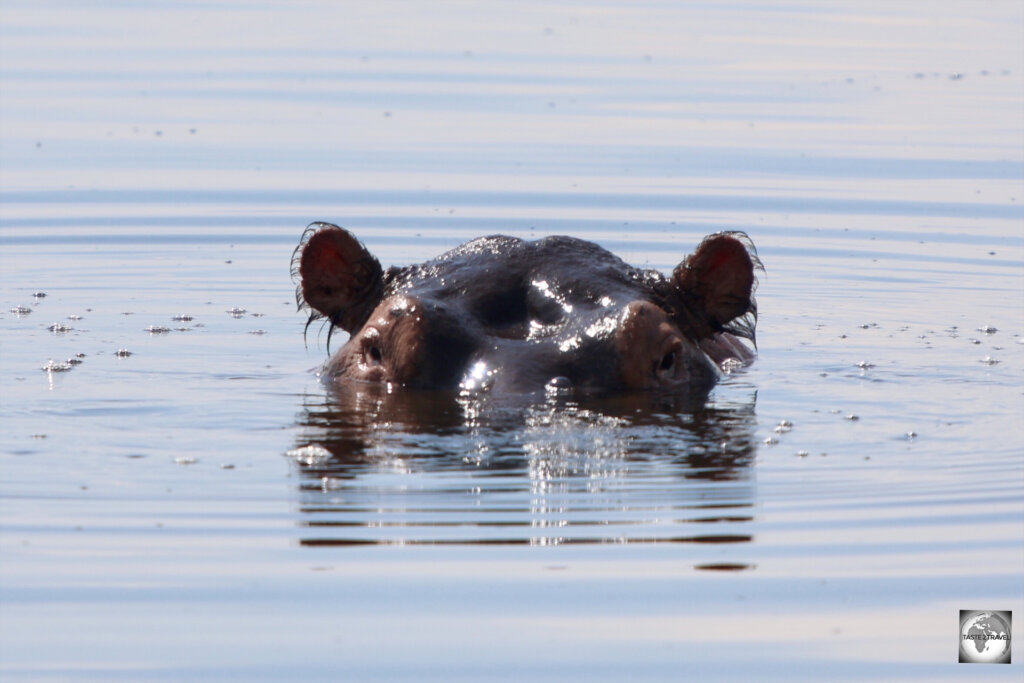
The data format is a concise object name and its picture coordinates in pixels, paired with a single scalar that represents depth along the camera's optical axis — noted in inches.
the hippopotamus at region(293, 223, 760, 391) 771.4
